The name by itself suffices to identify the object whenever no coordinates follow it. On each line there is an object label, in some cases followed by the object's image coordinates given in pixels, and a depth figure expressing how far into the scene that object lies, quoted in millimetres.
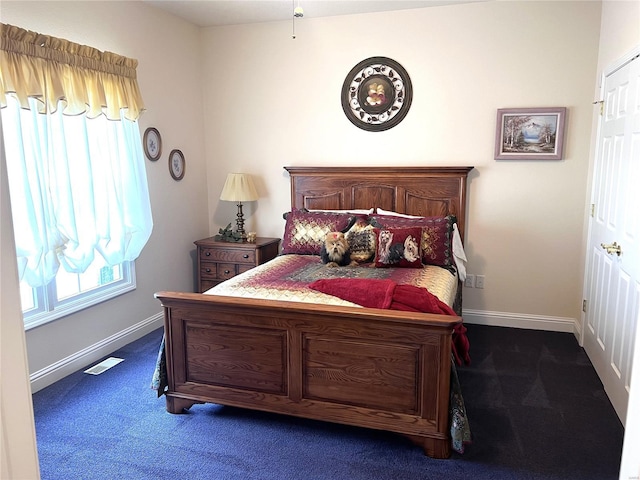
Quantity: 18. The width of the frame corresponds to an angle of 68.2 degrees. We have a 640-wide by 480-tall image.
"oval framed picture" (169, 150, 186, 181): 4098
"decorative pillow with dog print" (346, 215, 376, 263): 3479
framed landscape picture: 3680
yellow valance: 2555
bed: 2240
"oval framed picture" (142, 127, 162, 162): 3758
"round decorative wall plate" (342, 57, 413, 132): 3990
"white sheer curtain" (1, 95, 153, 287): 2629
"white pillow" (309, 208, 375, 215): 3964
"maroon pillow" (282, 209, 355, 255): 3779
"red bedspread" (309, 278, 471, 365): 2453
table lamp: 4227
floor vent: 3209
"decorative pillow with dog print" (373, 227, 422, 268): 3346
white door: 2549
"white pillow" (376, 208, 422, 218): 3953
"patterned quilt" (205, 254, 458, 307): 2703
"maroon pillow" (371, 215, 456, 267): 3520
